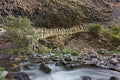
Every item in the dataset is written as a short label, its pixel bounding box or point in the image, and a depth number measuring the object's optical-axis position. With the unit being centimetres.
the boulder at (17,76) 266
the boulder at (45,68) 297
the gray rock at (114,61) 330
